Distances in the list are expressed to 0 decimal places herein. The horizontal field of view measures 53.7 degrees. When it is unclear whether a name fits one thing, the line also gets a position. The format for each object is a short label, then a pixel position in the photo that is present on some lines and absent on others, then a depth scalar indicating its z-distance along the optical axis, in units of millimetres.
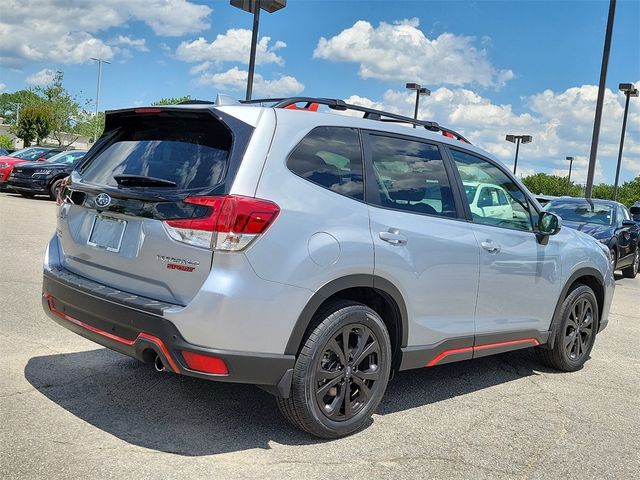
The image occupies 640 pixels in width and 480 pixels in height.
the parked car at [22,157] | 19547
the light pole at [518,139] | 43188
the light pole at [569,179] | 58938
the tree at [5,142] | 73062
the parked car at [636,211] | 14578
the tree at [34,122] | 63188
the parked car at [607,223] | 11820
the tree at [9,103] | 112662
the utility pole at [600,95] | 17938
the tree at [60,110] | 65438
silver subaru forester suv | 3199
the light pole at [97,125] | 67719
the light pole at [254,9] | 12781
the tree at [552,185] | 63562
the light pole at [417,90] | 32516
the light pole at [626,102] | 27844
